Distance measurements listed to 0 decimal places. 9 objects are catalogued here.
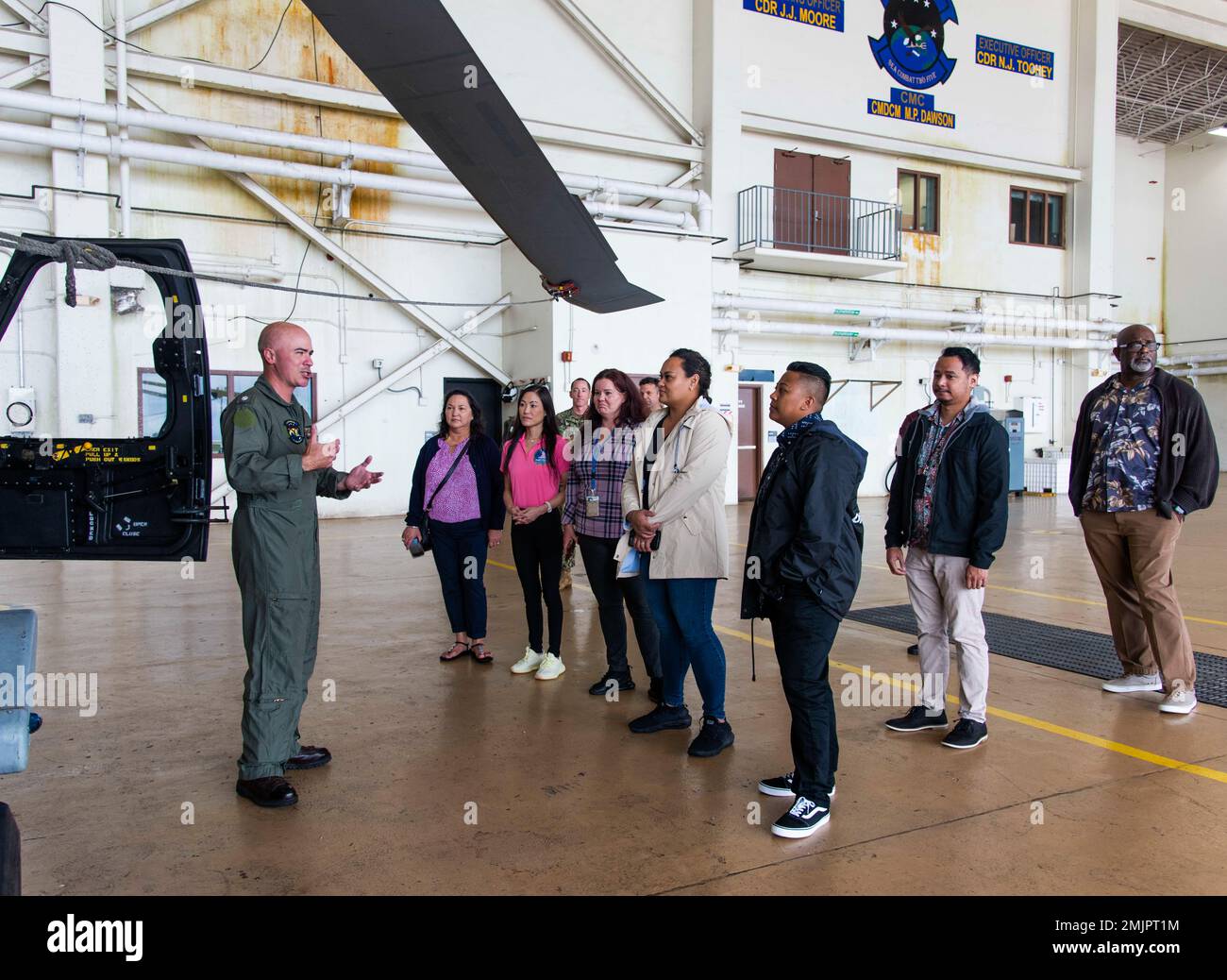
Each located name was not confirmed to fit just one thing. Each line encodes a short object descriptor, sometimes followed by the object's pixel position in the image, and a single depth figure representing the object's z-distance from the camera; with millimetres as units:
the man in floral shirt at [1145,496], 4211
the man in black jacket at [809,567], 2994
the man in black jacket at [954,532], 3703
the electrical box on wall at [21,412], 10750
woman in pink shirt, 4891
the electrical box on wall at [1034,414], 19609
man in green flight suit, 3270
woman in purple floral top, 5051
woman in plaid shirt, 4473
